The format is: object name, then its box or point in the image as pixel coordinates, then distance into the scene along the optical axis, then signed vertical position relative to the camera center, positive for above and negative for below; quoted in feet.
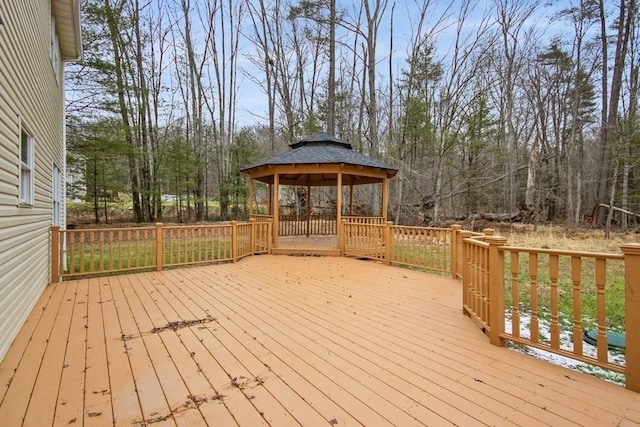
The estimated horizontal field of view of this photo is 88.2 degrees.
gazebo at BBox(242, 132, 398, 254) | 27.63 +3.81
